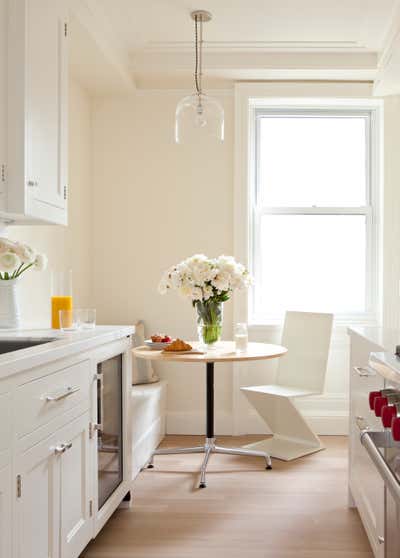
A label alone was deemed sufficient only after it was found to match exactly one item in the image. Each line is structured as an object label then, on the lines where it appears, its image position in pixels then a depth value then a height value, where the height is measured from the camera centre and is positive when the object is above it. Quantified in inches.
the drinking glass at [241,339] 146.1 -12.8
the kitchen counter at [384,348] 60.7 -8.0
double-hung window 182.5 +23.4
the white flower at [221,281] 140.9 +1.2
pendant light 132.3 +36.9
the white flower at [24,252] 106.0 +5.9
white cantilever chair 156.4 -26.9
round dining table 132.6 -15.8
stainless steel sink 94.6 -8.8
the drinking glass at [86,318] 107.2 -5.7
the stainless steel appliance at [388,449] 54.7 -16.2
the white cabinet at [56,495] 68.4 -26.6
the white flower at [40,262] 110.7 +4.4
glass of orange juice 110.7 -1.7
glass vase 144.3 -8.4
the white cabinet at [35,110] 94.3 +29.1
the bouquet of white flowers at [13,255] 105.2 +5.5
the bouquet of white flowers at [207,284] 141.1 +0.5
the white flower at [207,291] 141.0 -1.3
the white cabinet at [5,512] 61.6 -23.4
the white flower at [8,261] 105.0 +4.3
